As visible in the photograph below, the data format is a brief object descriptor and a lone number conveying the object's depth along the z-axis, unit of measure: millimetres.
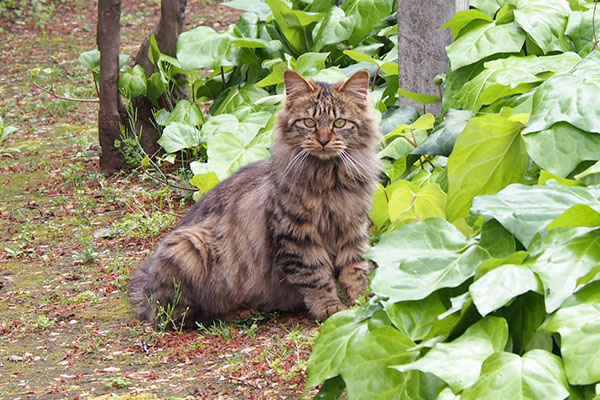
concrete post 9500
